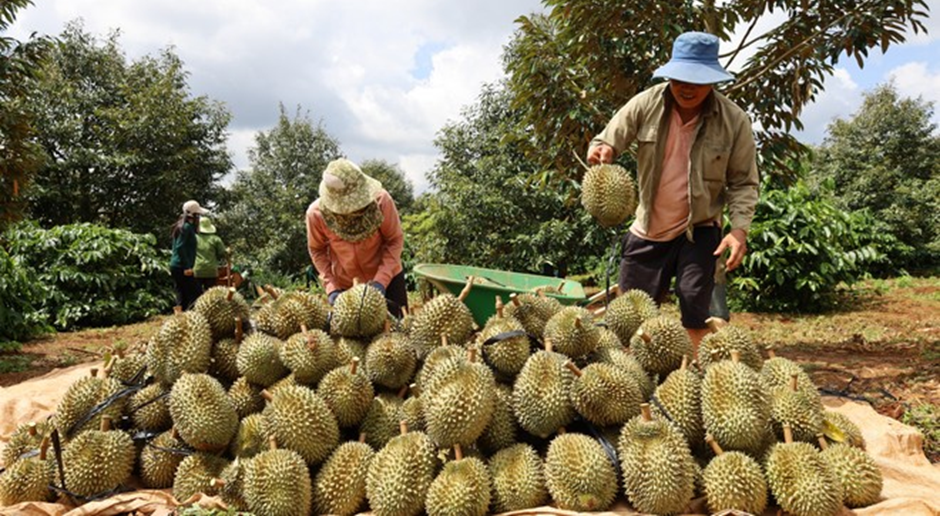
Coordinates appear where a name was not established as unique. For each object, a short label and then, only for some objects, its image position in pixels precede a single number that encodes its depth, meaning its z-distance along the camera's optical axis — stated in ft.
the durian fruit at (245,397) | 8.13
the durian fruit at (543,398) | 7.30
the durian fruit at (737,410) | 6.89
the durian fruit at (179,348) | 8.21
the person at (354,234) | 12.10
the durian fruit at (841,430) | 7.66
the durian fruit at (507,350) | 8.02
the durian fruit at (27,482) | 7.52
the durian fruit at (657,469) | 6.46
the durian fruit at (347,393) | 7.67
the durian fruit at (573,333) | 8.17
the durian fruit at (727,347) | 8.30
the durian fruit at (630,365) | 7.83
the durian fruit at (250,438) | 7.45
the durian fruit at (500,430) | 7.45
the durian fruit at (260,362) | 8.21
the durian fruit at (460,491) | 6.45
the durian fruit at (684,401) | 7.34
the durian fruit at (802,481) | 6.43
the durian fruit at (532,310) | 8.96
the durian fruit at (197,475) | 7.30
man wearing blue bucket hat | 11.43
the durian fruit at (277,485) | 6.69
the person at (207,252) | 30.48
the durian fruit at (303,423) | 7.20
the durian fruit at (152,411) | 8.16
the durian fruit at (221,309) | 8.92
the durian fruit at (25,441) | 8.18
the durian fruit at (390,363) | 8.19
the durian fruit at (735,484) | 6.50
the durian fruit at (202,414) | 7.36
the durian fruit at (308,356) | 8.00
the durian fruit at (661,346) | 8.28
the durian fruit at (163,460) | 7.75
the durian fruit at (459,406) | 6.95
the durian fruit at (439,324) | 8.81
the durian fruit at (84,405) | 8.04
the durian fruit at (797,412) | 7.36
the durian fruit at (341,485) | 6.96
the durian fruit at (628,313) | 9.29
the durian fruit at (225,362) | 8.66
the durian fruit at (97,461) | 7.43
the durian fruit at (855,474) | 7.04
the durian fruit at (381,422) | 7.70
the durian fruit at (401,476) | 6.64
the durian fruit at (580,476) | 6.57
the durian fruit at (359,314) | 8.79
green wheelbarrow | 15.12
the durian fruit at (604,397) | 7.22
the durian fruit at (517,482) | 6.76
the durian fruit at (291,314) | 8.91
